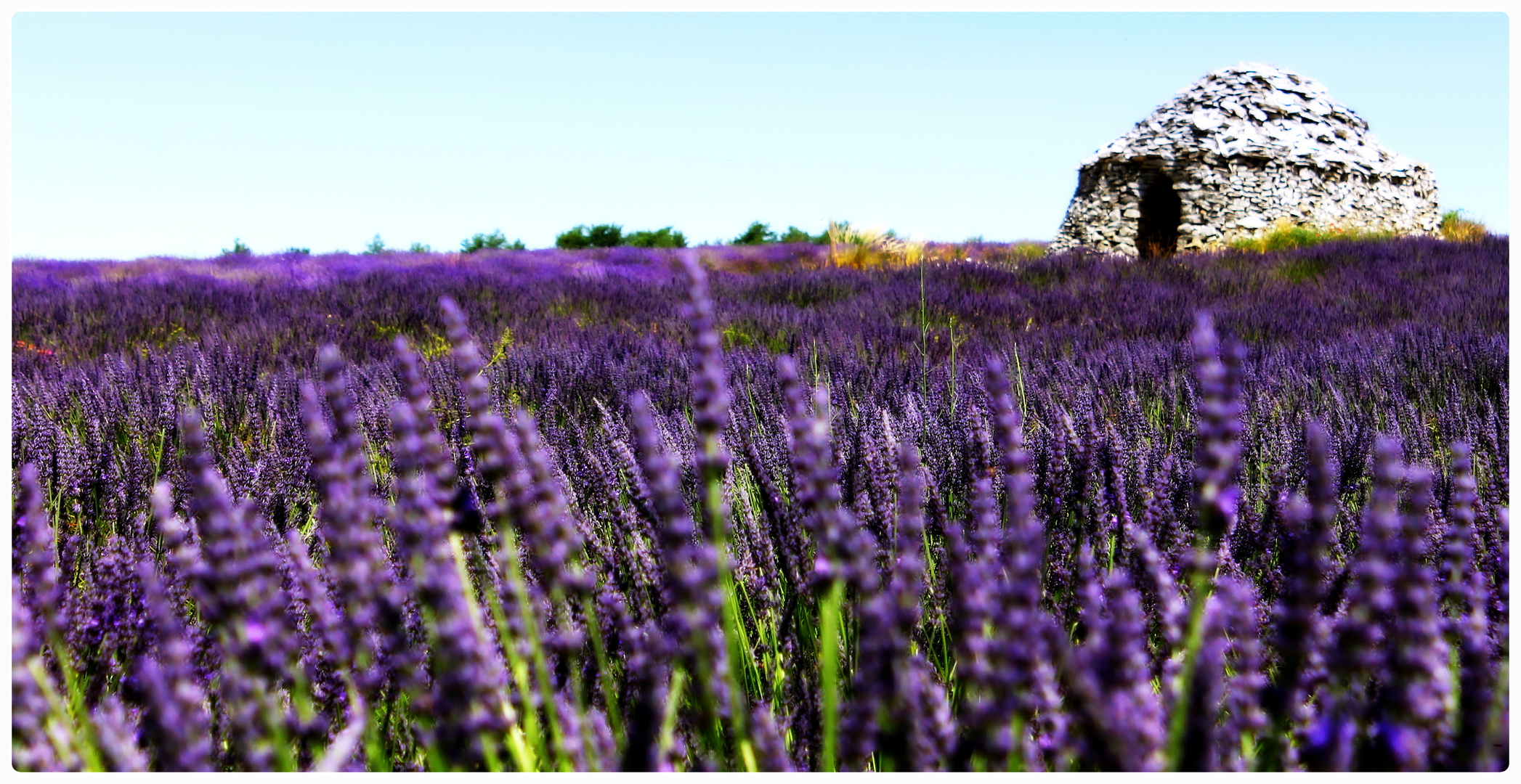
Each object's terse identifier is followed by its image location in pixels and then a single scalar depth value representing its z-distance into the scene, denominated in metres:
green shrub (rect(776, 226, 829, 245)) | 27.22
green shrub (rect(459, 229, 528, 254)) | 27.48
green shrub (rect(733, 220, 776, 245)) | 29.98
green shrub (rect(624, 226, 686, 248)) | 28.67
